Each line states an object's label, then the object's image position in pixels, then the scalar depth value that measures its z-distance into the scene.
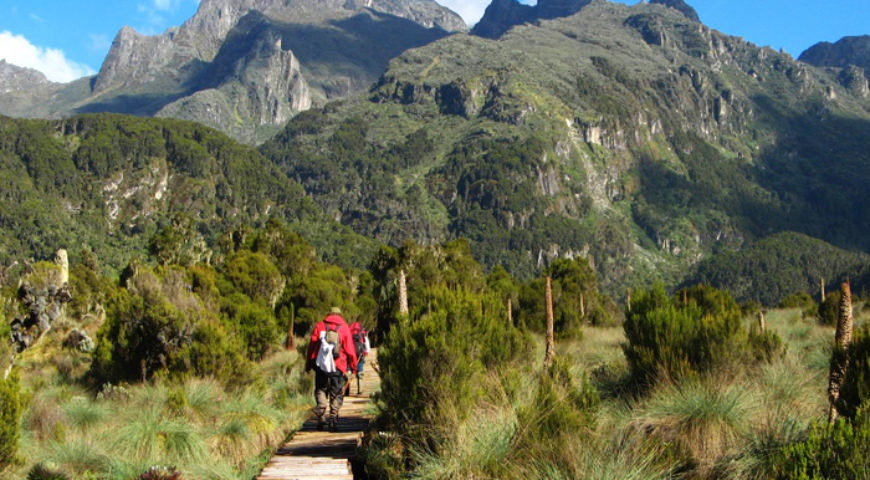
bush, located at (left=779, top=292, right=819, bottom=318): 54.59
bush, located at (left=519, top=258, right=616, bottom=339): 26.91
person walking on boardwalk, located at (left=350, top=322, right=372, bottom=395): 13.33
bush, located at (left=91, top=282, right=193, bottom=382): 14.69
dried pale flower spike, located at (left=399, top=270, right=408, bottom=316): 18.62
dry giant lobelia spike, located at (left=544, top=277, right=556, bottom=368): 10.70
